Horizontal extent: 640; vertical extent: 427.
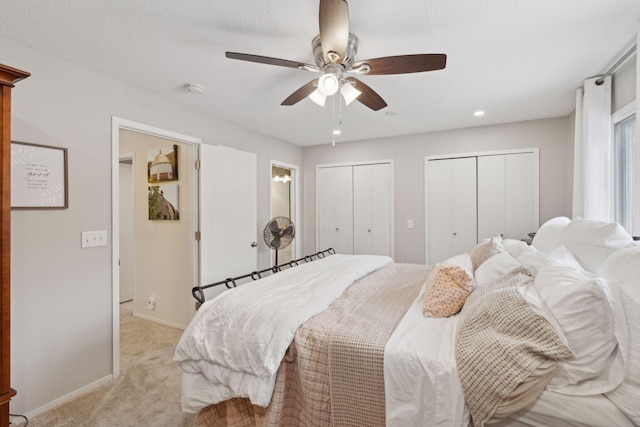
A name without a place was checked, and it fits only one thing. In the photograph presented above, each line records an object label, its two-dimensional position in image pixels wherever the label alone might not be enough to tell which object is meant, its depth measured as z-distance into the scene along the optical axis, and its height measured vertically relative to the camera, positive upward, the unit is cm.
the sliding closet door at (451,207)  384 +7
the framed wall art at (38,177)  186 +25
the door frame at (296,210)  477 +4
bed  103 -58
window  231 +34
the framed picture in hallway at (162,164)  336 +60
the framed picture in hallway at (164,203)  336 +13
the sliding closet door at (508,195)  357 +21
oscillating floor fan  354 -25
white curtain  236 +51
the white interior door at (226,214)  311 -1
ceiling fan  138 +87
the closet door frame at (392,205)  429 +11
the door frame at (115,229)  236 -13
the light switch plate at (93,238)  221 -20
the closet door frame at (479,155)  353 +54
